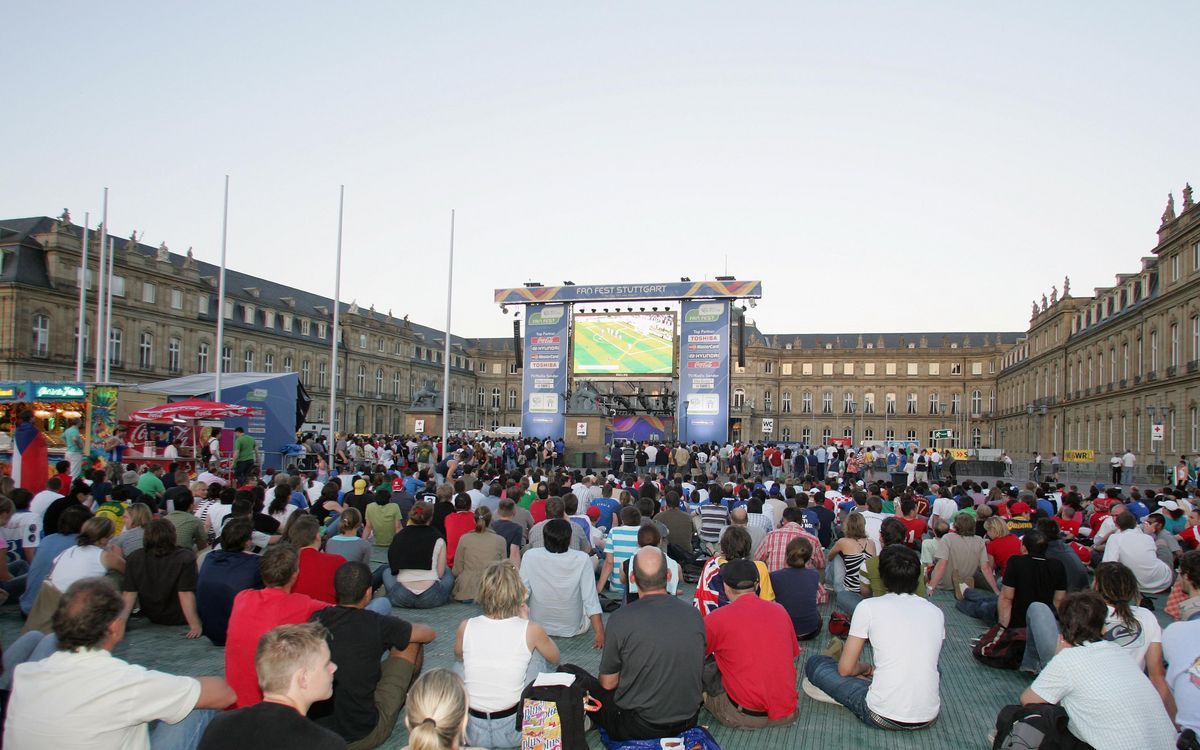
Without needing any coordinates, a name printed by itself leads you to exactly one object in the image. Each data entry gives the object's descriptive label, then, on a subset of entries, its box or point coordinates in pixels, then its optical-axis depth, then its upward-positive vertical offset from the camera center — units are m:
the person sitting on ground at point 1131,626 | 4.70 -1.23
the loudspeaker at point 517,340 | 42.69 +3.40
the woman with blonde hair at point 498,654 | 4.54 -1.45
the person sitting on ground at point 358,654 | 4.44 -1.45
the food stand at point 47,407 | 19.36 -0.48
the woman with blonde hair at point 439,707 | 2.65 -1.03
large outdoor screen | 39.25 +3.06
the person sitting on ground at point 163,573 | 6.95 -1.63
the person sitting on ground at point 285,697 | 2.79 -1.14
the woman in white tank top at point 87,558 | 6.68 -1.44
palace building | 42.81 +3.90
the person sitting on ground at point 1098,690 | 3.94 -1.38
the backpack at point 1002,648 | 6.88 -2.03
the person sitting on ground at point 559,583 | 6.89 -1.62
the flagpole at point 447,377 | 25.58 +0.74
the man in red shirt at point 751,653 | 5.05 -1.58
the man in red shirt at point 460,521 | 9.82 -1.49
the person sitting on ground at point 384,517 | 11.40 -1.72
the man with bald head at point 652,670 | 4.58 -1.53
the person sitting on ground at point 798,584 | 6.99 -1.57
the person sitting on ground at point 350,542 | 7.77 -1.43
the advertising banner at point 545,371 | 39.06 +1.60
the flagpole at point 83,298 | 26.23 +3.04
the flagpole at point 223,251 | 24.00 +4.45
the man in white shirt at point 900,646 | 4.98 -1.47
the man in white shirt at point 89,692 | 3.18 -1.23
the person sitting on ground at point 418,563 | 8.54 -1.77
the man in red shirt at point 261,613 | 4.57 -1.31
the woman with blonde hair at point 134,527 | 7.89 -1.39
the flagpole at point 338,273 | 24.23 +3.80
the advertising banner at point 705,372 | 36.84 +1.72
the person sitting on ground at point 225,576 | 6.85 -1.59
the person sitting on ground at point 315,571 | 6.59 -1.45
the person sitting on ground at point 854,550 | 8.28 -1.44
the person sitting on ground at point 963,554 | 9.15 -1.63
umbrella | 19.84 -0.48
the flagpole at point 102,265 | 25.72 +4.08
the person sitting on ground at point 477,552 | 8.62 -1.65
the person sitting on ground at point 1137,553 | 9.17 -1.53
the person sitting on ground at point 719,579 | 6.16 -1.39
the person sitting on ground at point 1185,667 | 4.31 -1.36
